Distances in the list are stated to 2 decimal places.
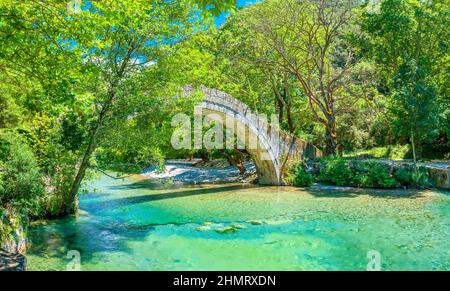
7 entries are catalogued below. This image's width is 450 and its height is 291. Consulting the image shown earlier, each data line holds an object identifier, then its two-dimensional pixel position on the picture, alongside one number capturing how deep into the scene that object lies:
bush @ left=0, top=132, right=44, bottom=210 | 7.75
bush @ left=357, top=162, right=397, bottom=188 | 16.19
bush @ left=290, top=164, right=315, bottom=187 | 17.81
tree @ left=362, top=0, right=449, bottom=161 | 15.55
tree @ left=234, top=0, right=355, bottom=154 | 18.42
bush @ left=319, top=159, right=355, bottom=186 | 17.08
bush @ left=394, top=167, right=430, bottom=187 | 15.98
